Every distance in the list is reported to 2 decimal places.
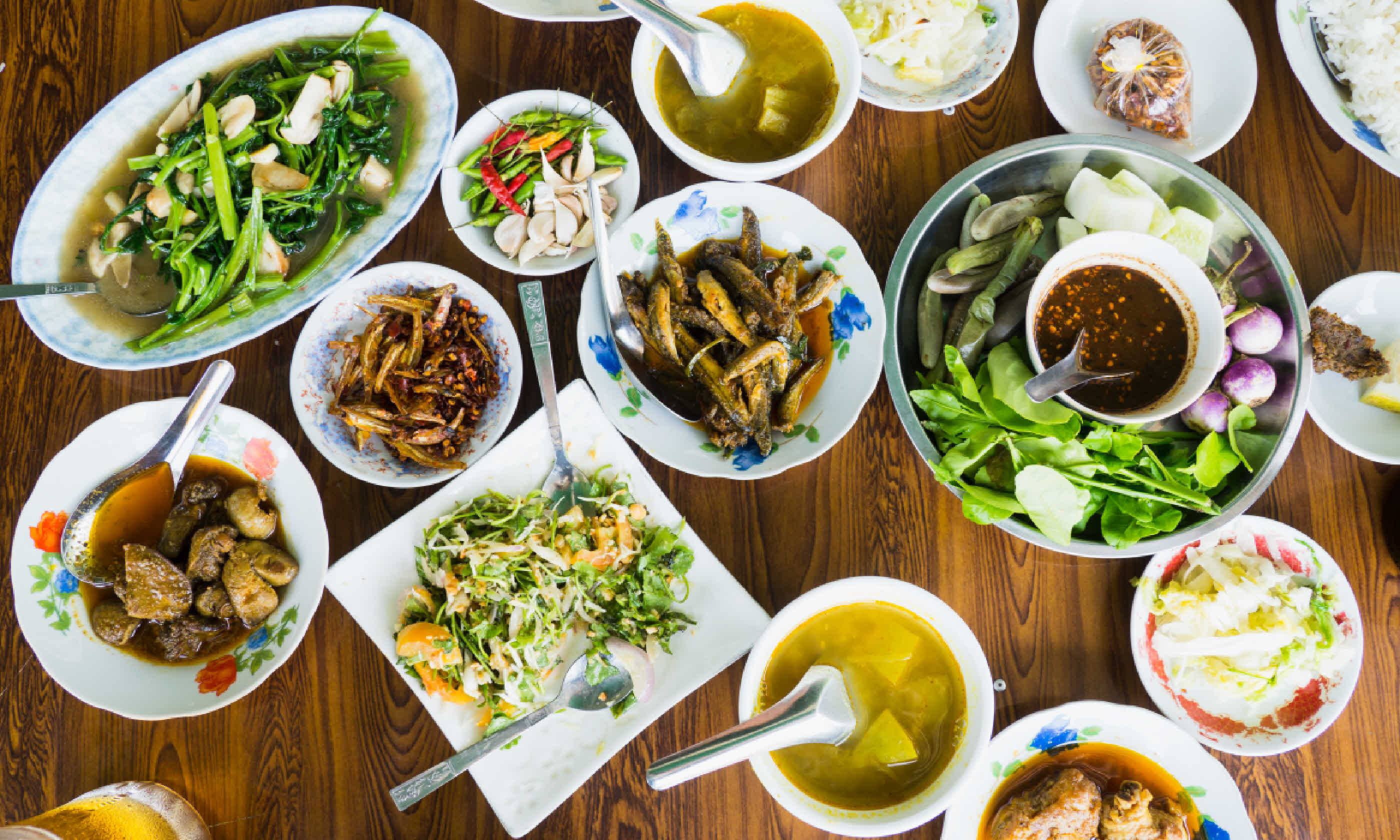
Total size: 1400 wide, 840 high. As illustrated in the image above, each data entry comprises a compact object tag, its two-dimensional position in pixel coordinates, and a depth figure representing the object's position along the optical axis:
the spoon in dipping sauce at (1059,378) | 0.90
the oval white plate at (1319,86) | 1.00
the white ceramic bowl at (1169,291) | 0.92
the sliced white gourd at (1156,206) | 0.95
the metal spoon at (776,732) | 0.88
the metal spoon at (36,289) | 0.96
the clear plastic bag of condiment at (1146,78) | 1.00
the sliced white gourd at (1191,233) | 0.96
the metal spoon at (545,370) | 0.97
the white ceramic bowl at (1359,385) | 0.99
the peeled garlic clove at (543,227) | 0.98
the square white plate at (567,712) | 0.94
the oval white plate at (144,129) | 0.97
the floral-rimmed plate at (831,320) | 0.96
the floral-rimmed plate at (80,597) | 0.96
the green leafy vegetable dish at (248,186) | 0.98
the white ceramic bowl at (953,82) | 1.01
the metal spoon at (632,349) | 0.96
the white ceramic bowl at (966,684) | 0.93
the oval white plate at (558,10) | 1.01
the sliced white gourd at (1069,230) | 0.96
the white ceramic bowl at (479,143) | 0.99
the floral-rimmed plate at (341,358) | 0.97
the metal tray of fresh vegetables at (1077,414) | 0.93
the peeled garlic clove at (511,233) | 0.99
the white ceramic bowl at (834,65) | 0.97
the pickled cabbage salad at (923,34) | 1.00
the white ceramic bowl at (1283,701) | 0.97
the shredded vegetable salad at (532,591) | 0.96
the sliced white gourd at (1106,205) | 0.94
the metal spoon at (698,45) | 0.94
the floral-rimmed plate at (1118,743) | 0.97
